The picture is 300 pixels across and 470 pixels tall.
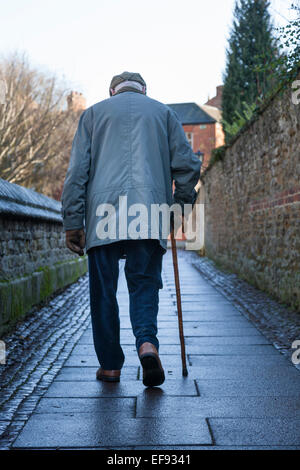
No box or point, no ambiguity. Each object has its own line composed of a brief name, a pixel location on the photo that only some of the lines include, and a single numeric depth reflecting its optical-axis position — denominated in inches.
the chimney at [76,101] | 1001.3
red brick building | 1722.4
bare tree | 872.3
